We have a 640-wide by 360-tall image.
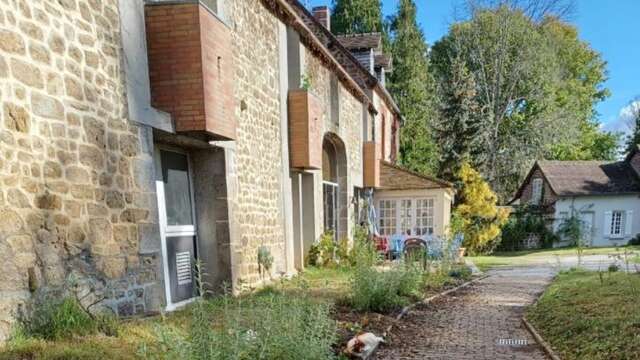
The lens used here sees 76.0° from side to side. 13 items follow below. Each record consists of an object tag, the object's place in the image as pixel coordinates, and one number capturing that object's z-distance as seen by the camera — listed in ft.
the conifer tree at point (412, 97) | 81.82
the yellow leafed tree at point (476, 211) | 61.82
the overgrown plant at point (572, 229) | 79.46
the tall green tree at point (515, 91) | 96.17
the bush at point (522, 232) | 80.48
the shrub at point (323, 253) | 35.63
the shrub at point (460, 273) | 36.20
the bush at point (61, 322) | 10.74
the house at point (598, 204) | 81.56
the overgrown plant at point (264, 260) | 25.91
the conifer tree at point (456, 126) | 72.33
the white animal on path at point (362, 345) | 14.80
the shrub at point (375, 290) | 21.30
